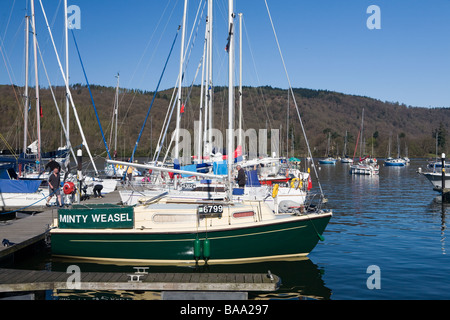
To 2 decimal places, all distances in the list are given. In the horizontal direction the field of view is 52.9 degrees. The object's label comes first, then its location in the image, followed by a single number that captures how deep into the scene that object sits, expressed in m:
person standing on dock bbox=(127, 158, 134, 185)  32.95
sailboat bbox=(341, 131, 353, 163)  127.96
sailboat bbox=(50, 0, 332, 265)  14.61
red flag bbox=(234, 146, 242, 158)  30.19
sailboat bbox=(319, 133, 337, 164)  125.39
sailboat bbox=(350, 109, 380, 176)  72.88
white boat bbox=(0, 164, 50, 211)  24.09
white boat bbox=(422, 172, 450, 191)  38.50
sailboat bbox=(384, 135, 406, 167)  111.59
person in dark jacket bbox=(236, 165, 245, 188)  20.89
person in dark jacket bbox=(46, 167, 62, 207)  21.39
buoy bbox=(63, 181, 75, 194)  20.92
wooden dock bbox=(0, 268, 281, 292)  11.06
